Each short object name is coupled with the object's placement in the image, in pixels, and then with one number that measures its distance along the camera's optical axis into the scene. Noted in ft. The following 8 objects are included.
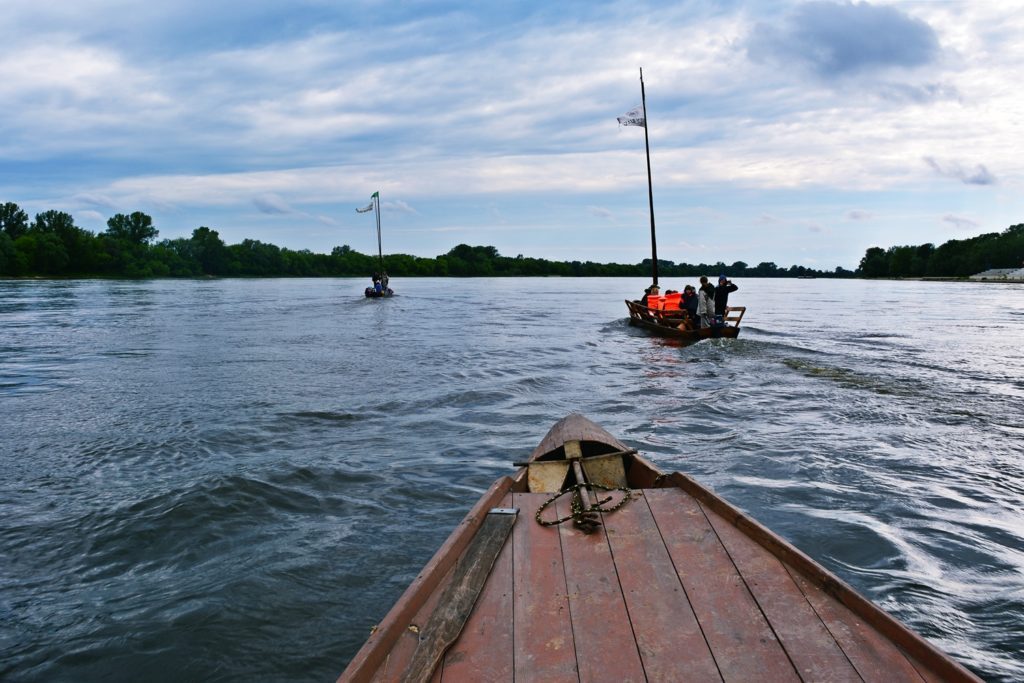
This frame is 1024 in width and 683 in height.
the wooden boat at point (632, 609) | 9.64
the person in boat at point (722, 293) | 76.79
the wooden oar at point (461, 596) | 9.79
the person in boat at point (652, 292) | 107.14
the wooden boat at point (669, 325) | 80.89
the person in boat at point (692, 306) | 84.43
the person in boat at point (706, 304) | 80.12
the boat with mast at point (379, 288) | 202.24
